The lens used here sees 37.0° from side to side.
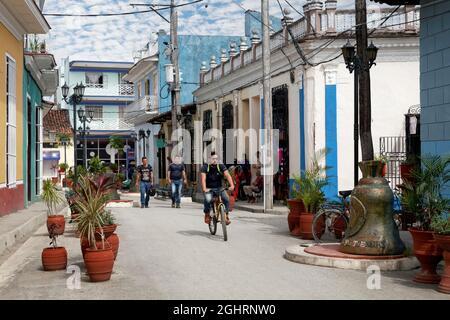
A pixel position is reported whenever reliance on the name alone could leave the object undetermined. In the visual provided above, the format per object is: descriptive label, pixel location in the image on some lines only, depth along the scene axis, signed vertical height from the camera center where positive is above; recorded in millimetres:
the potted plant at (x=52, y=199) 12531 -756
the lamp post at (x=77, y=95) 23719 +2280
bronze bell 9742 -969
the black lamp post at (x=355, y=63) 14695 +2087
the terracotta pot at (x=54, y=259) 9266 -1376
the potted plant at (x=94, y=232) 8188 -919
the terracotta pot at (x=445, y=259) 7475 -1175
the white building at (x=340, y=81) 21516 +2443
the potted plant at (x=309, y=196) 13109 -779
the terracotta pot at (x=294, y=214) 13584 -1195
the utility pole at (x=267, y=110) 20453 +1444
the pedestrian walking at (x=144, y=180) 21781 -700
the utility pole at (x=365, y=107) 11805 +878
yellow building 15383 +1748
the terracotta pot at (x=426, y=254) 8164 -1212
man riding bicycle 13297 -472
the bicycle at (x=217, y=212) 12625 -1059
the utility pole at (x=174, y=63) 29234 +4159
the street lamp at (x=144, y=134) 46250 +1733
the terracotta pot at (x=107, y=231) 8906 -982
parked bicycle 12578 -1196
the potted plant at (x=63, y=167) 44912 -529
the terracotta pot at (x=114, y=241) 9352 -1157
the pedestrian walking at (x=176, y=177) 21719 -612
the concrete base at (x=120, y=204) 23173 -1581
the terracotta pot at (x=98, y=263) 8164 -1273
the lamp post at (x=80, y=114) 30750 +2082
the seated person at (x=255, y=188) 25031 -1151
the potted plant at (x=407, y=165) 13820 -214
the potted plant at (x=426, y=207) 8211 -672
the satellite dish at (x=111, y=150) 54781 +689
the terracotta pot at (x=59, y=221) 12392 -1144
